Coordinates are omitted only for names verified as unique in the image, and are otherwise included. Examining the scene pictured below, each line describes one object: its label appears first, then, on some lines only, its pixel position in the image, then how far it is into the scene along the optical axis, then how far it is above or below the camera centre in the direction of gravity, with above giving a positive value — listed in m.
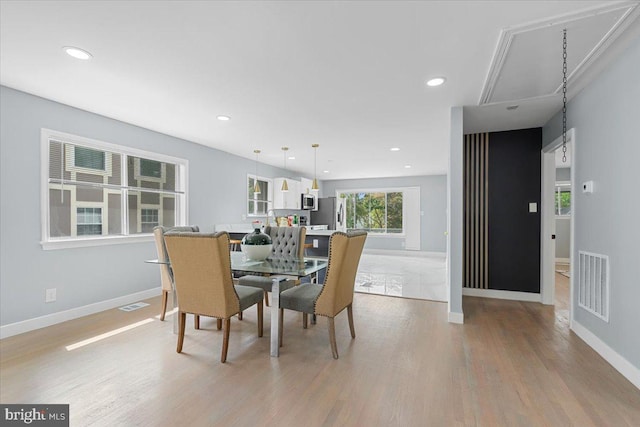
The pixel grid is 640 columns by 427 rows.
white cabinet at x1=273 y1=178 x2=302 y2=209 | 7.13 +0.41
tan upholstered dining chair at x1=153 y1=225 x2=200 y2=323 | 3.12 -0.60
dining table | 2.45 -0.49
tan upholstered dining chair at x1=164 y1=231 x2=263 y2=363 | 2.27 -0.50
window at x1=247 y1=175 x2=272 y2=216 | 6.38 +0.35
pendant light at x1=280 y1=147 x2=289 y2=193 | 5.04 +1.15
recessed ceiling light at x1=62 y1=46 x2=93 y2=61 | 2.15 +1.18
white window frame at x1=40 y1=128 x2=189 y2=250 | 3.07 +0.26
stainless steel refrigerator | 8.93 -0.01
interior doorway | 3.94 -0.19
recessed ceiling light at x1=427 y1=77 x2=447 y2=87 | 2.59 +1.17
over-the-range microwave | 8.02 +0.30
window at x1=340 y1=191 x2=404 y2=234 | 9.12 +0.07
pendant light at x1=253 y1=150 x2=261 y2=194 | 4.87 +0.76
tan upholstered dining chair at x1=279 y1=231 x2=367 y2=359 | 2.41 -0.65
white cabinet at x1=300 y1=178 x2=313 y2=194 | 8.01 +0.76
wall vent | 2.46 -0.62
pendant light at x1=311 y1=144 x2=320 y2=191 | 4.89 +1.15
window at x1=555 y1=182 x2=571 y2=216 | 7.14 +0.33
